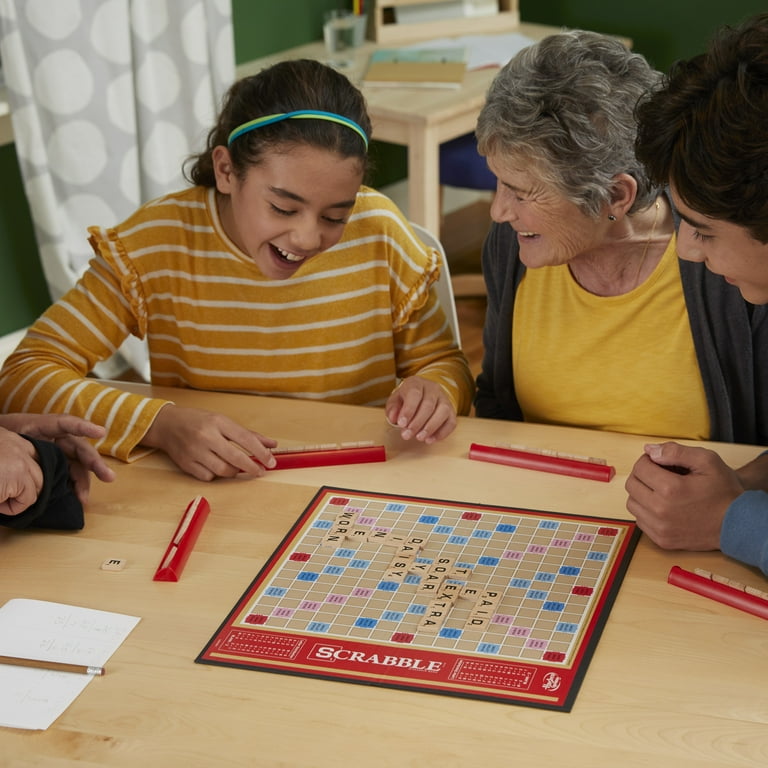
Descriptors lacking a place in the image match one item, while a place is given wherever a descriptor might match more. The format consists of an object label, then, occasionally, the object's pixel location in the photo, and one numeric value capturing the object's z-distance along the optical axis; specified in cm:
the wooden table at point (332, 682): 191
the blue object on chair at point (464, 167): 459
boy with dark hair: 207
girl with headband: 251
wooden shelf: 503
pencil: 202
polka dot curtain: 400
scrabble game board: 200
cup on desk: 485
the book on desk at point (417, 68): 443
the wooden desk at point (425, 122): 418
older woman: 241
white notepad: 198
